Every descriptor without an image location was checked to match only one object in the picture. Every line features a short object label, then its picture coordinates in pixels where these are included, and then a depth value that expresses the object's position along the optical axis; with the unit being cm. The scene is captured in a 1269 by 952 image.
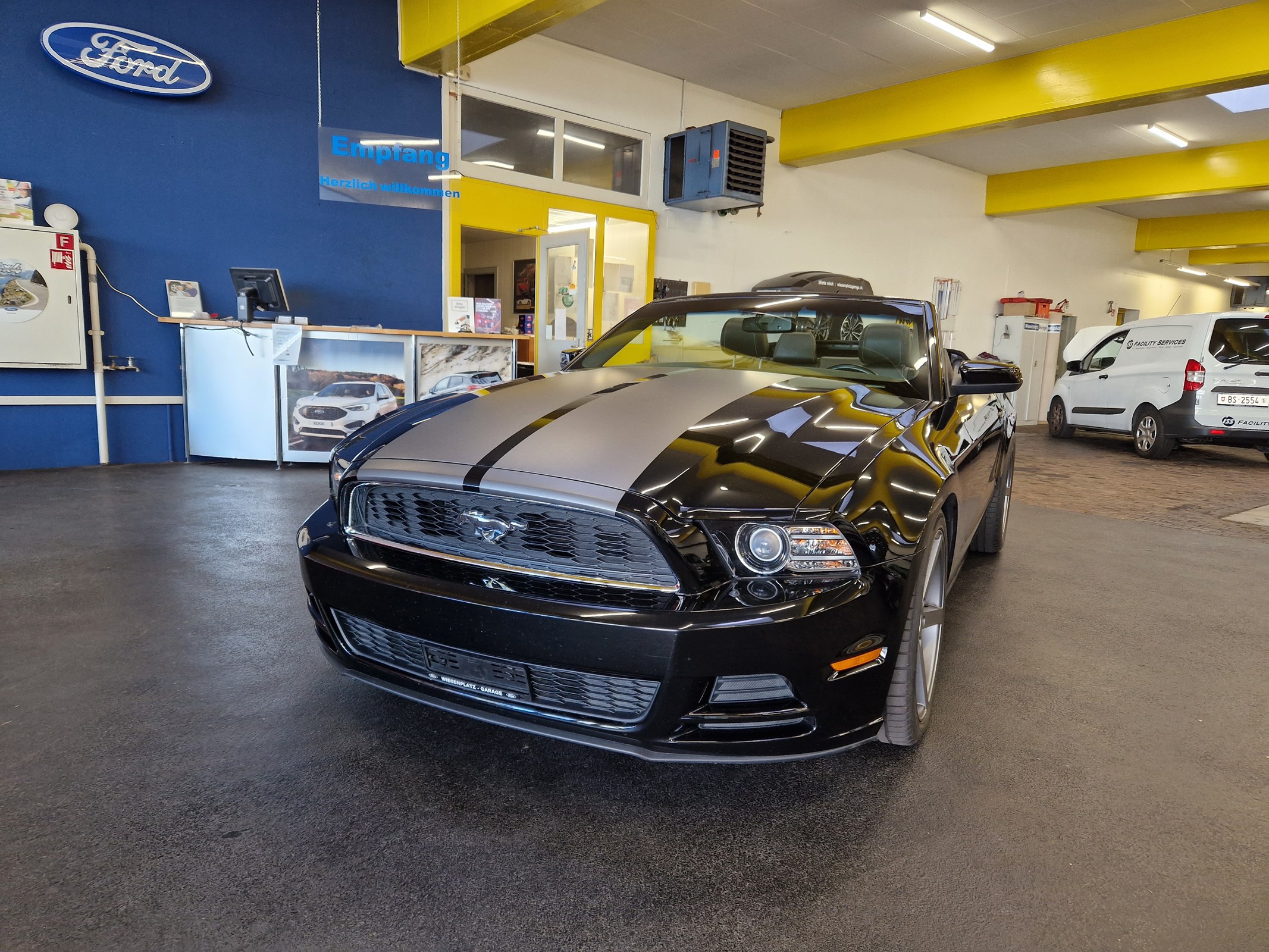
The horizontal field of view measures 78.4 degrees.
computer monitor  587
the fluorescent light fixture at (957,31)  681
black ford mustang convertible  141
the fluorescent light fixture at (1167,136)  1005
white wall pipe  552
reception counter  577
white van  768
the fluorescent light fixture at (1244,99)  880
